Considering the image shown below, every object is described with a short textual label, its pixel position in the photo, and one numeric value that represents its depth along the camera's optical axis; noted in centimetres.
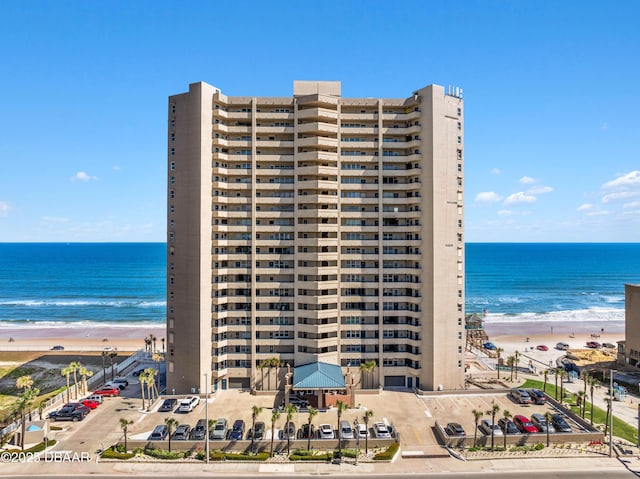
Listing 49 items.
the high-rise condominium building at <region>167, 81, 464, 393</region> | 6631
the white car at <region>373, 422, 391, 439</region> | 4872
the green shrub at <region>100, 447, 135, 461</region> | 4506
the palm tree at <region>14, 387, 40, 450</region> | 4731
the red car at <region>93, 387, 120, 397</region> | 6581
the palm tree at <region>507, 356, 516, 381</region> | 7157
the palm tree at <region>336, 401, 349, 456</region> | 4604
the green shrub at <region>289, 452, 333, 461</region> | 4497
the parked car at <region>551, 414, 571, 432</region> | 5044
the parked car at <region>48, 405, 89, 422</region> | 5591
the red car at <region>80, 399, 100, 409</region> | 6028
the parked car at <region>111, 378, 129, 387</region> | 7006
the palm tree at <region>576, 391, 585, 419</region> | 5734
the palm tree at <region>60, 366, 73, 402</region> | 6208
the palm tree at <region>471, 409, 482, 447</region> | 4681
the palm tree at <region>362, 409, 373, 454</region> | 4581
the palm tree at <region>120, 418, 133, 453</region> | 4659
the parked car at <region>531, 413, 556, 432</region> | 5056
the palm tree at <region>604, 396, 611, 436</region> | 5114
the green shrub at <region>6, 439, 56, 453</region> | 4662
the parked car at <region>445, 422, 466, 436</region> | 4934
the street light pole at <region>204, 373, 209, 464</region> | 4447
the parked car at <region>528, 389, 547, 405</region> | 6129
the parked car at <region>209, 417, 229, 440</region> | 4812
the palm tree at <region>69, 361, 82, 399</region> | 6309
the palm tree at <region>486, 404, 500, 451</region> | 4669
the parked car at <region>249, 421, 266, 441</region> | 4825
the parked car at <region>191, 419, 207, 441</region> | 4815
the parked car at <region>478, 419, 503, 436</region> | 4865
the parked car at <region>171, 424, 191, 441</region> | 4794
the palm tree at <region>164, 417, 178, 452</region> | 4597
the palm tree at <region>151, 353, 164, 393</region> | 7338
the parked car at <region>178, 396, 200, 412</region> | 5803
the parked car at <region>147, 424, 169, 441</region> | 4809
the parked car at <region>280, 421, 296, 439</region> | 4786
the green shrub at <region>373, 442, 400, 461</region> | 4456
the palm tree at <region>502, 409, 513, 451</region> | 4735
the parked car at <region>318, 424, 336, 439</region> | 4825
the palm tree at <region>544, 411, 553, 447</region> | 4939
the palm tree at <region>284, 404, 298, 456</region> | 4634
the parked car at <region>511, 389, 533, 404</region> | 6084
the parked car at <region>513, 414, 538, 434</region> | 5008
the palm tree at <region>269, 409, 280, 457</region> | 4559
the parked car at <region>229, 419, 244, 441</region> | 4786
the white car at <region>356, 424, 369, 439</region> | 4826
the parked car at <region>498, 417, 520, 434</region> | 4906
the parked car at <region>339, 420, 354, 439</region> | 4806
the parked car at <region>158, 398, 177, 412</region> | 5906
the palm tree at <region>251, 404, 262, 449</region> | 4739
